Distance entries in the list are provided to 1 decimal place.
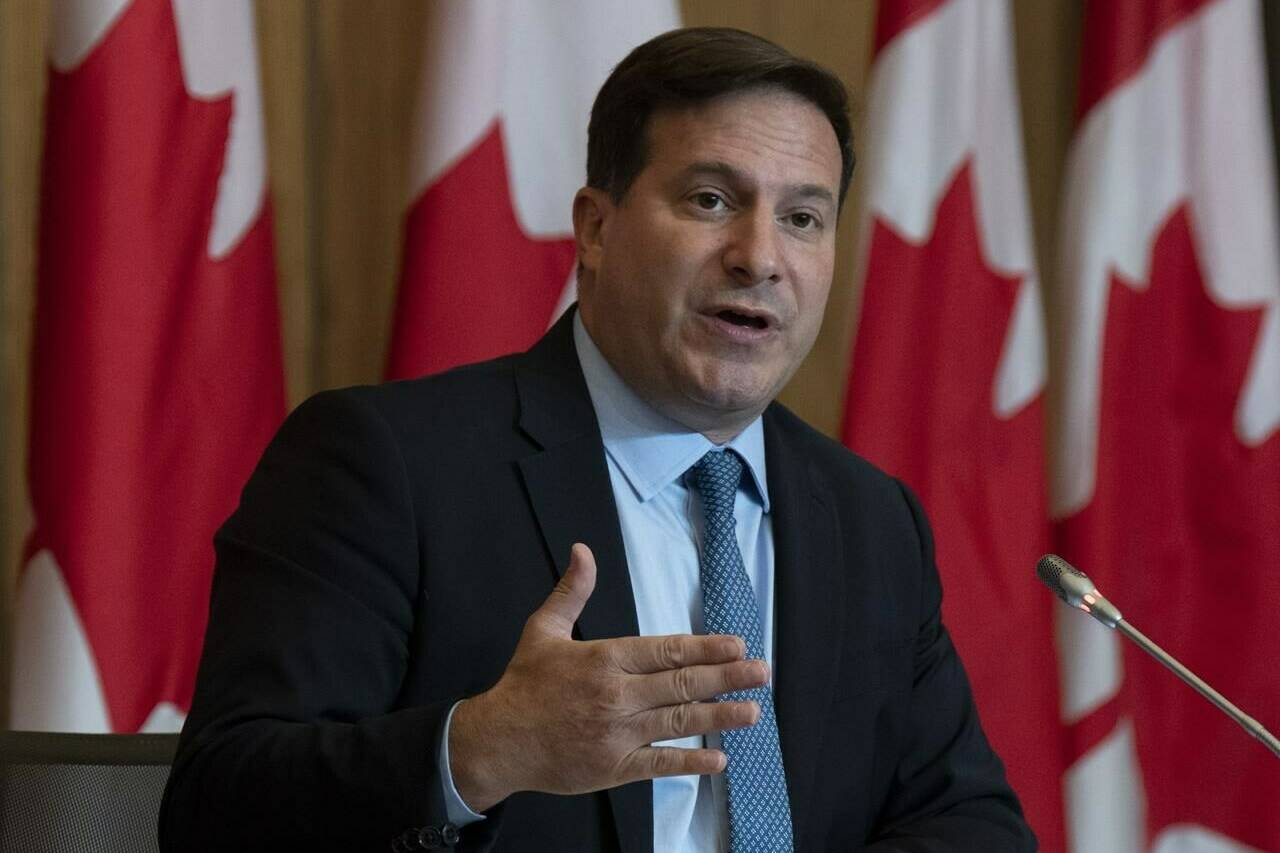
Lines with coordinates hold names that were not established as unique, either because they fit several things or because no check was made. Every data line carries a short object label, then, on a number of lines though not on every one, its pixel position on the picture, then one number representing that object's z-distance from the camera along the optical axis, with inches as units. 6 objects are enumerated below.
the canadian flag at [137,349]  199.5
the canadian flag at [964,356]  239.9
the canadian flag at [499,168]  217.2
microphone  132.0
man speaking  121.2
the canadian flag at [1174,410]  245.8
